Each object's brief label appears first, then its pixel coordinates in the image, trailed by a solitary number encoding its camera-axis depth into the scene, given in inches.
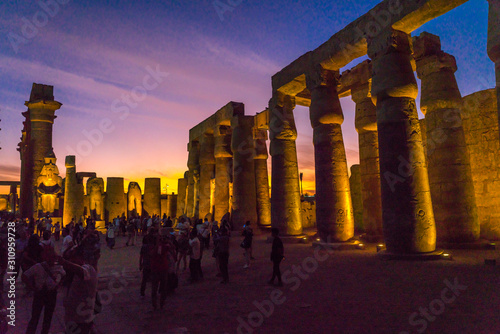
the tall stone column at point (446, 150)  451.5
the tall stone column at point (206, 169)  914.1
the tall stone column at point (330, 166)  481.4
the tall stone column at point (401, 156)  355.9
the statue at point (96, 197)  1194.0
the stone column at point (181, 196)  1217.9
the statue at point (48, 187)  1055.0
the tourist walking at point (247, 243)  362.9
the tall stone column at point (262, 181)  772.0
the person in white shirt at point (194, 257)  319.9
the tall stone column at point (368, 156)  577.3
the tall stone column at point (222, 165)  840.3
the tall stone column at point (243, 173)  740.0
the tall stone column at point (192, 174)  988.6
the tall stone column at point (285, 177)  568.7
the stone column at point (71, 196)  1044.5
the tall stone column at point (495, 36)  258.7
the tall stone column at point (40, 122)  1186.0
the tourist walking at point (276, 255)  291.0
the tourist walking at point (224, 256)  309.6
